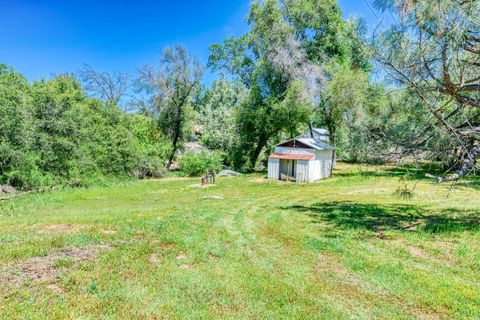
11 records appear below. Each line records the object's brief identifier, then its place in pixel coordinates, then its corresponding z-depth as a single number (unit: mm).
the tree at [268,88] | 21516
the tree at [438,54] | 5137
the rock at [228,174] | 21531
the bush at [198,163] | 22109
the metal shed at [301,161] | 18703
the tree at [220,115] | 27328
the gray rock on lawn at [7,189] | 13323
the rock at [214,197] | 12097
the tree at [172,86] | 24109
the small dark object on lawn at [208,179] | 16788
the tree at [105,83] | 30703
